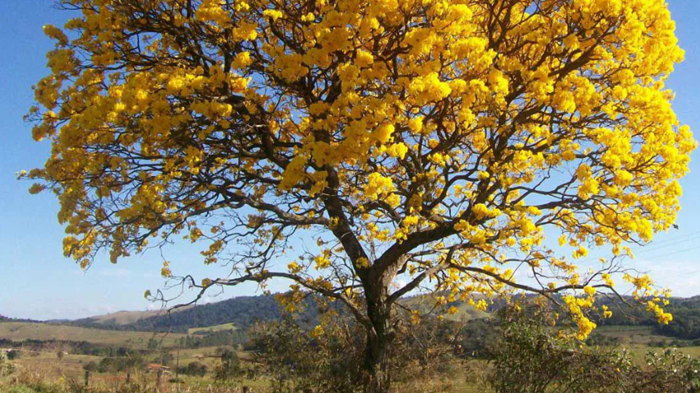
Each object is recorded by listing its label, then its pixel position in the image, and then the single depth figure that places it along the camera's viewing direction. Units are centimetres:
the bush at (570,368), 820
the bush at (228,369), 1037
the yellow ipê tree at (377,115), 696
